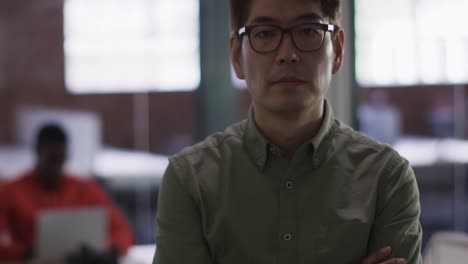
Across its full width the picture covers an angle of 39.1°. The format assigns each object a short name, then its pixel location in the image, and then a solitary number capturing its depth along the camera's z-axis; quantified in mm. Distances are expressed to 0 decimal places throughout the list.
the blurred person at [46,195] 3822
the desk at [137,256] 3377
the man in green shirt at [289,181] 1561
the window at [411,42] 3789
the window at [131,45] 4258
